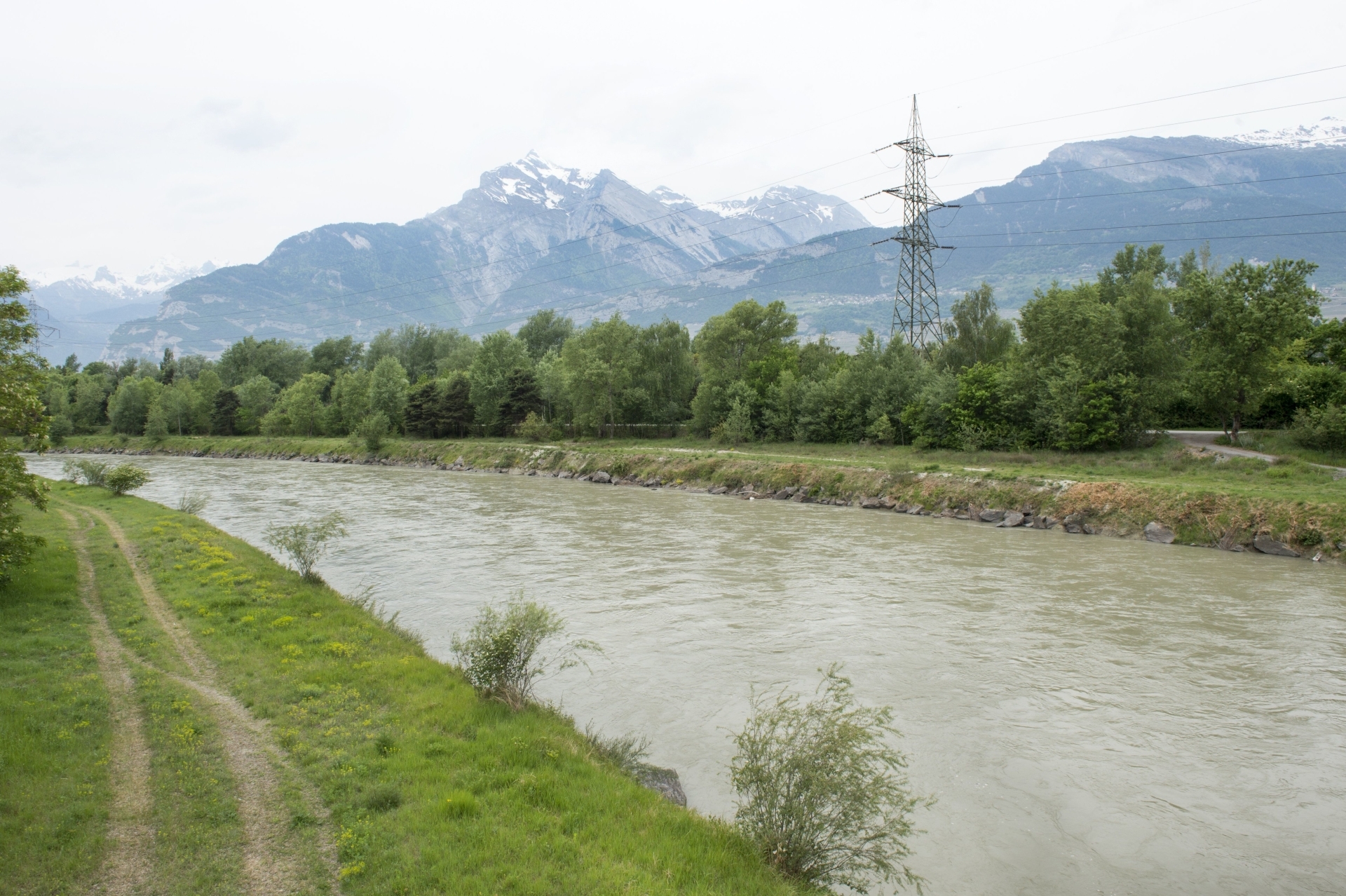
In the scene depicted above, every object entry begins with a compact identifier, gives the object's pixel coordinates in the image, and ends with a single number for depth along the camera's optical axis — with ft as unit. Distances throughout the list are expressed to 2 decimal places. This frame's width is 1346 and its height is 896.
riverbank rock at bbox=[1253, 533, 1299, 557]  80.23
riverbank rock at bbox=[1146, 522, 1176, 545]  89.15
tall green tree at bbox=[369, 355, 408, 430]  299.17
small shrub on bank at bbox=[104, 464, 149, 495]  122.72
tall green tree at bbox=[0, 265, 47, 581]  46.34
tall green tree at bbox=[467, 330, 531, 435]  276.82
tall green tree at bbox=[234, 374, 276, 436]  351.87
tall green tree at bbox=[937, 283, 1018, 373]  185.47
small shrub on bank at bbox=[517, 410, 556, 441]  252.83
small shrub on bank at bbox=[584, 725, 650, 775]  31.63
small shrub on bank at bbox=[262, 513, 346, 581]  64.44
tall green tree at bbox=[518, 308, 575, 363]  416.87
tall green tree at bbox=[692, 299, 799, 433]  219.00
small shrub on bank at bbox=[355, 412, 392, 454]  267.80
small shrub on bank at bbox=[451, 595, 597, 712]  36.01
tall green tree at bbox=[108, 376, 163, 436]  354.95
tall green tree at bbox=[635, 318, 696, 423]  250.16
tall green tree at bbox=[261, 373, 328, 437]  326.85
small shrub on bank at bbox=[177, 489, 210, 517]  109.91
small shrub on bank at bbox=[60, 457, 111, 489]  136.98
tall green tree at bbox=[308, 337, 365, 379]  436.35
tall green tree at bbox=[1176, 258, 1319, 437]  116.47
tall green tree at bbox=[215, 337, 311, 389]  433.07
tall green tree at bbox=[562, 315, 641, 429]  241.35
